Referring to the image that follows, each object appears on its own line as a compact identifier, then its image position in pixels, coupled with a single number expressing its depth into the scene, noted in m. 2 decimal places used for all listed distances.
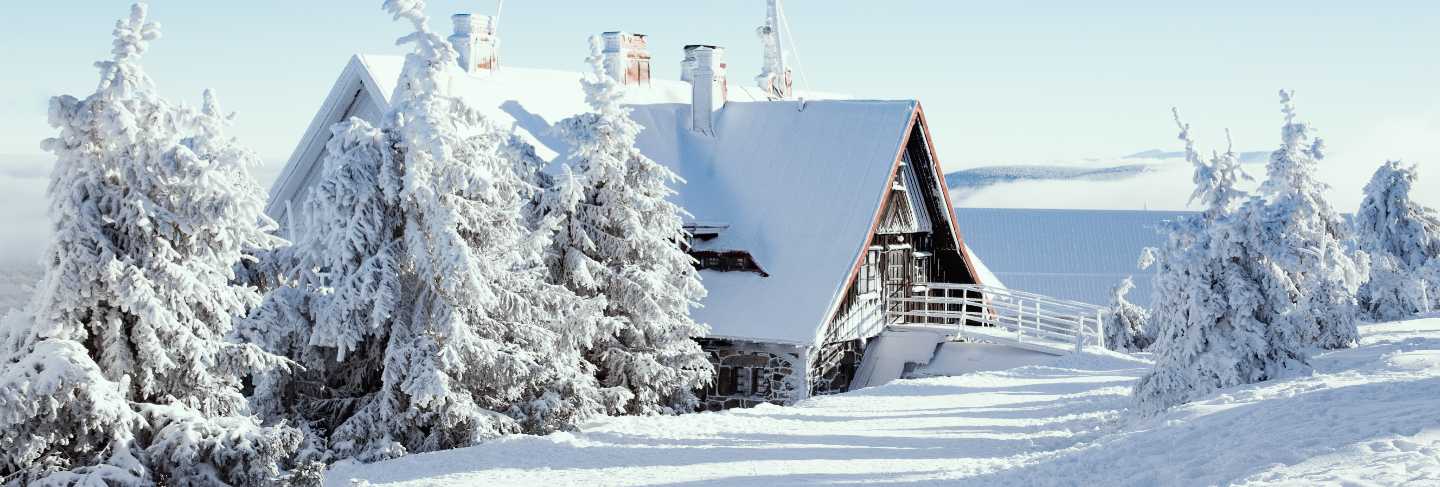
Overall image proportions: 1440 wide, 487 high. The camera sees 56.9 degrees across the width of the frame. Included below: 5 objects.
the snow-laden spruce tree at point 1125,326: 33.59
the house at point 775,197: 24.72
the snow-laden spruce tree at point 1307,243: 17.47
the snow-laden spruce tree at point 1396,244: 36.69
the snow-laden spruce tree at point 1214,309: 17.34
